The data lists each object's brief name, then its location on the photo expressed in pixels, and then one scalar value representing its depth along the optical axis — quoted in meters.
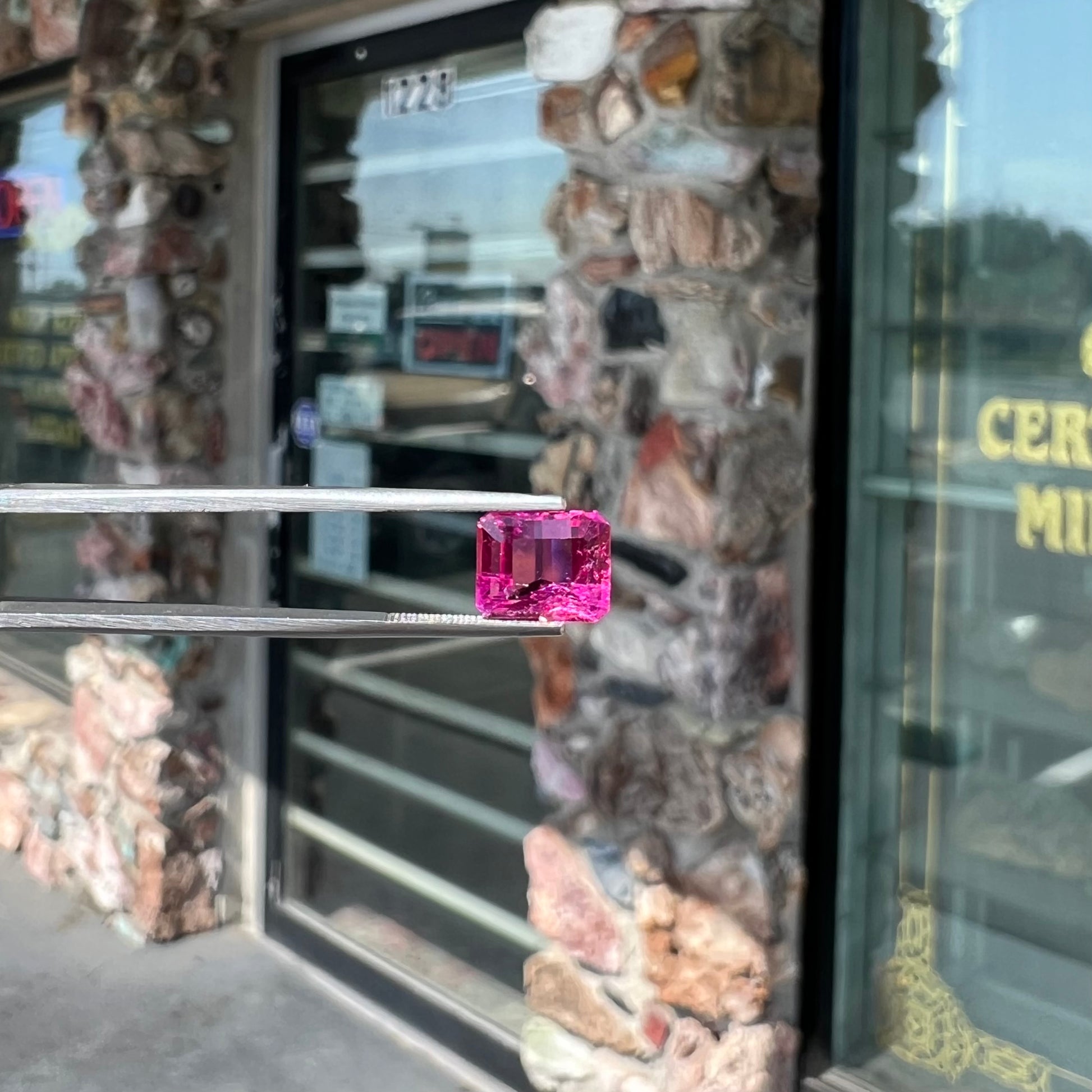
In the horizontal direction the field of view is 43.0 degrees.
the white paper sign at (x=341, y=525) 3.21
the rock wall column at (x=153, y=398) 3.30
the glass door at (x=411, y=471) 2.85
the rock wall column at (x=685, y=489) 2.14
